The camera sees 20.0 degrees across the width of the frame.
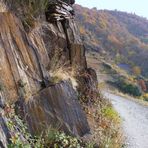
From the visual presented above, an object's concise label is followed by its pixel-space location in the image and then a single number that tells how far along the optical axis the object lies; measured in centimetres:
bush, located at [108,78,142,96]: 4772
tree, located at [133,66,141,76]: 9662
